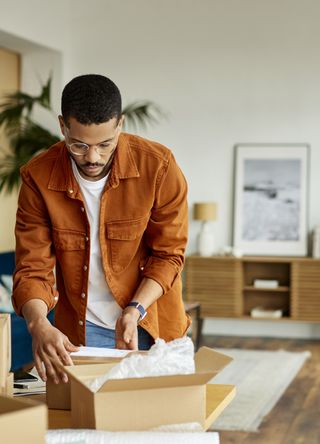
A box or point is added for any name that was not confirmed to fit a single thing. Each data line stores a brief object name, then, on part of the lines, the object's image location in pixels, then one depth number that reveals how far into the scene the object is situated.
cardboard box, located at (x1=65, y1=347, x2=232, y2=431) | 1.71
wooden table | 1.91
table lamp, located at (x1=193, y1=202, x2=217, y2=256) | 8.12
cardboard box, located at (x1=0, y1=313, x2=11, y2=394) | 1.84
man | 2.36
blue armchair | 6.18
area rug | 5.29
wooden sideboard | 7.95
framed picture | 8.16
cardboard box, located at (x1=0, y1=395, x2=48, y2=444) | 1.41
